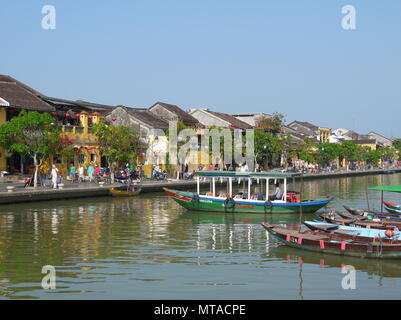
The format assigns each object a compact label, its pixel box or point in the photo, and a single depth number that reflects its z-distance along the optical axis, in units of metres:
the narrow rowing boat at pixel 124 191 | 39.19
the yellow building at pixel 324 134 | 119.48
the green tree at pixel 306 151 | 84.93
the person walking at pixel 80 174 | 43.47
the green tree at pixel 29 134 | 37.25
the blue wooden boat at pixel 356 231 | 18.62
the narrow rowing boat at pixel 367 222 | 22.05
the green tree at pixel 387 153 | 128.25
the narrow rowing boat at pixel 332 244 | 17.83
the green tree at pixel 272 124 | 81.88
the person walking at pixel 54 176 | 36.78
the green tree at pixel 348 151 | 102.13
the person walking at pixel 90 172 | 46.38
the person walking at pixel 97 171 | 47.02
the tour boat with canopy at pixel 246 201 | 29.72
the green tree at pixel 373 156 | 115.66
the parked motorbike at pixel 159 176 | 51.69
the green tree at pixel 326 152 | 94.44
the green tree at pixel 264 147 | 69.81
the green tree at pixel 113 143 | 45.75
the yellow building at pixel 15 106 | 40.44
